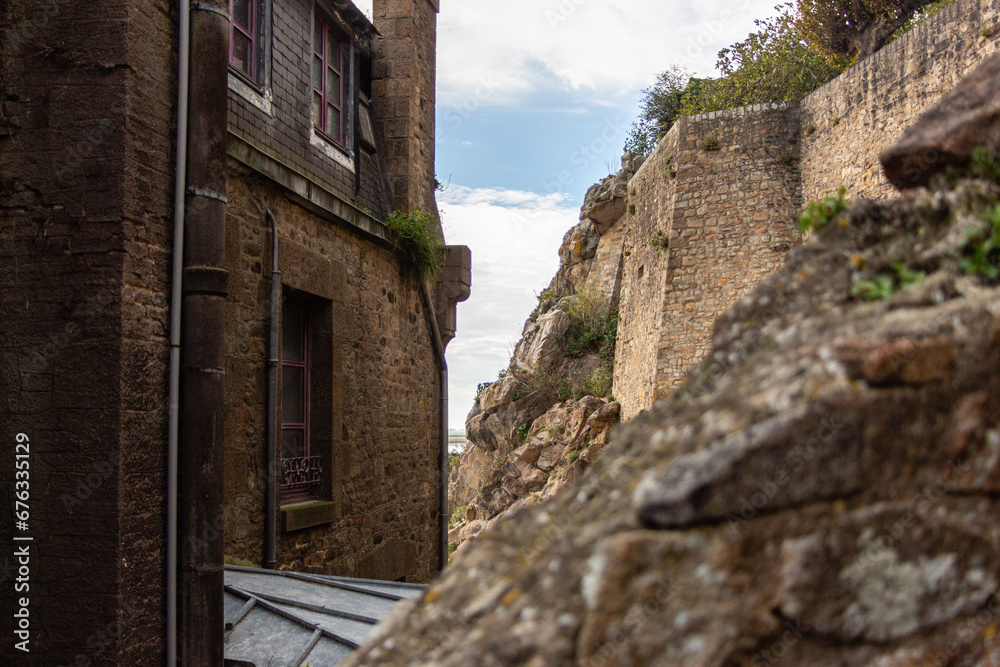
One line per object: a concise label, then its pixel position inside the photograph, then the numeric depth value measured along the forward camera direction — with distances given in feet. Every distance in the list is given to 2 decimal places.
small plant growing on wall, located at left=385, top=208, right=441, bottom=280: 28.35
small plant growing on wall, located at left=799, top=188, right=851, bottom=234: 5.90
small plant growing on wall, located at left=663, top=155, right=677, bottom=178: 50.36
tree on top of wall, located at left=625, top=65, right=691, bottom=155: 72.23
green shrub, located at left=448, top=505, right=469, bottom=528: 65.19
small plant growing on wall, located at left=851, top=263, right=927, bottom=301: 5.02
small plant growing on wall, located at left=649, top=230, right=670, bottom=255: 50.37
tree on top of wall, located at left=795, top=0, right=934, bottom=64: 49.57
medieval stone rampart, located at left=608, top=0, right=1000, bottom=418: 42.88
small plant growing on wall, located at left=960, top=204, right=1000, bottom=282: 4.94
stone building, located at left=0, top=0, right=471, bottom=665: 12.49
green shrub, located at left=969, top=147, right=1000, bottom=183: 5.33
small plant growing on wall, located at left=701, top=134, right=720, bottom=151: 48.96
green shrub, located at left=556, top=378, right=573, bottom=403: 62.49
